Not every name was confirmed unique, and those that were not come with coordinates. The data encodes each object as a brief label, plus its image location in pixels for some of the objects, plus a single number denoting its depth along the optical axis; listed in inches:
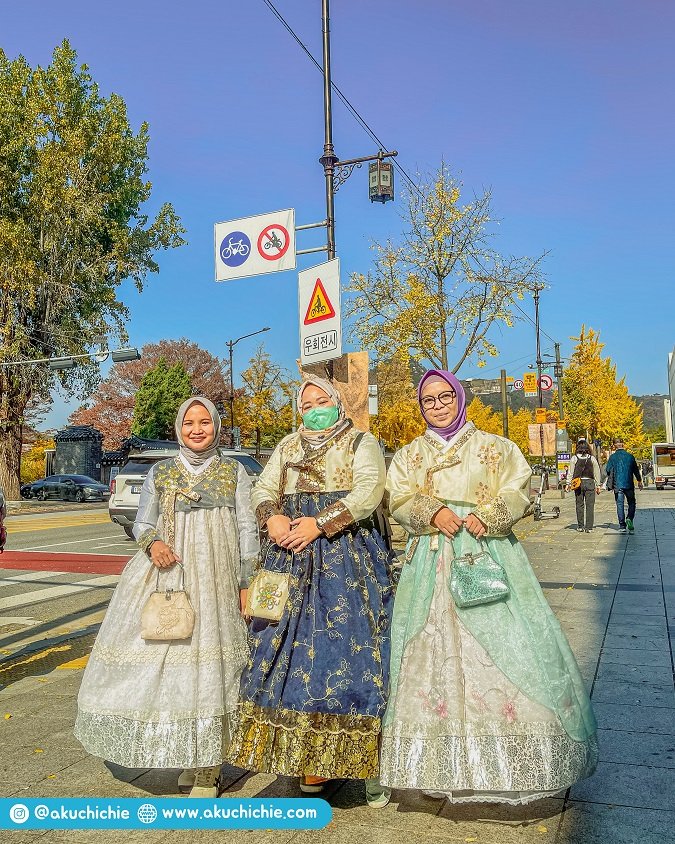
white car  575.5
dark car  1524.4
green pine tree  2407.7
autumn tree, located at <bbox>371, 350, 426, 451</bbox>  1069.5
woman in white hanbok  134.3
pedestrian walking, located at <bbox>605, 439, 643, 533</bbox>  647.8
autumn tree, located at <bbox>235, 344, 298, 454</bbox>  1587.1
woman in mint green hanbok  121.3
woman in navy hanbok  127.4
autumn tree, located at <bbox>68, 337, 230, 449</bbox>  2632.9
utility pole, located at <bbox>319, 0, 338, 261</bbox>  379.2
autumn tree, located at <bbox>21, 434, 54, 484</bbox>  2102.6
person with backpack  651.5
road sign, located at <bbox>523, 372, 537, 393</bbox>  1016.9
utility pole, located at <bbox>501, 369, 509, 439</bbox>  929.6
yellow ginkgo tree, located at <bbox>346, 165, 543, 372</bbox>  596.7
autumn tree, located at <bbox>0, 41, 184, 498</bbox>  1182.3
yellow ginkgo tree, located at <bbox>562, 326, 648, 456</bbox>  1940.2
